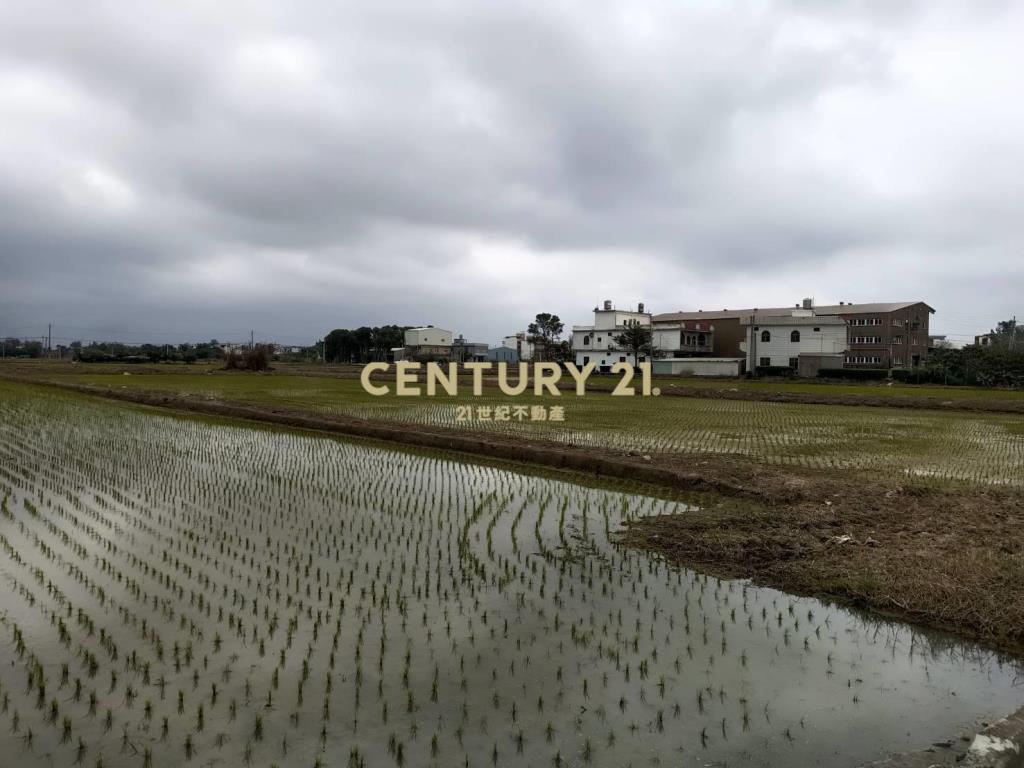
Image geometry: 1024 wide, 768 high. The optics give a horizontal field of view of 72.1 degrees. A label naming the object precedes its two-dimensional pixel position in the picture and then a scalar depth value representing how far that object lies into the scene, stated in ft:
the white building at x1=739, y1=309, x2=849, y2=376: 165.68
